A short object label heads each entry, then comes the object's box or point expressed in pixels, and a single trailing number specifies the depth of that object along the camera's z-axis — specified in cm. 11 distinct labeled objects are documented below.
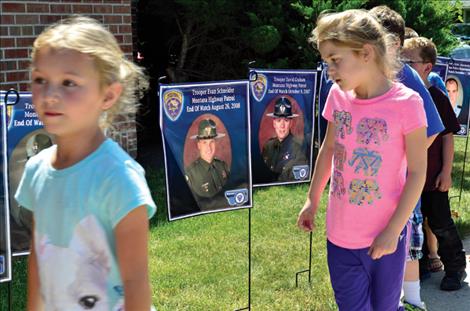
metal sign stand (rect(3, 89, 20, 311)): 288
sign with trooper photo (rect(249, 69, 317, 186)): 430
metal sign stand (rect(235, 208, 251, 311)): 391
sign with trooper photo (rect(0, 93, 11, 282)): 294
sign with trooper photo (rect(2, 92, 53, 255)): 308
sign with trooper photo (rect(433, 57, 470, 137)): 646
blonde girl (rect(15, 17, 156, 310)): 174
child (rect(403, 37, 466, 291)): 414
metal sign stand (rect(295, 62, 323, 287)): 455
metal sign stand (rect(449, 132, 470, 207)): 668
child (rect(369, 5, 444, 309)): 323
